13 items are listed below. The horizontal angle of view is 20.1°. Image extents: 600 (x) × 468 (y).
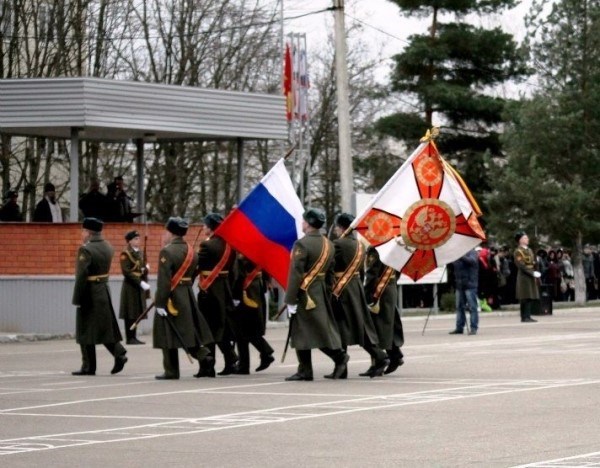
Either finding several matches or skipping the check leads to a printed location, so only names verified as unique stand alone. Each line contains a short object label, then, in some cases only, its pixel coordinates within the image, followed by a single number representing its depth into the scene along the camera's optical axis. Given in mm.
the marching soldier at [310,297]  18297
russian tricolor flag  19625
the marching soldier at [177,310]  18844
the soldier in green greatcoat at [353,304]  18812
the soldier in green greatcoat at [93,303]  19703
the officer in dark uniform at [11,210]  31141
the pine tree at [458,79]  59781
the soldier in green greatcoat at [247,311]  19672
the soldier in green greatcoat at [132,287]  27562
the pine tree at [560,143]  49594
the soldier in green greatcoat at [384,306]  19125
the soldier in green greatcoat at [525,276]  33031
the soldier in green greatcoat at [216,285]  19469
